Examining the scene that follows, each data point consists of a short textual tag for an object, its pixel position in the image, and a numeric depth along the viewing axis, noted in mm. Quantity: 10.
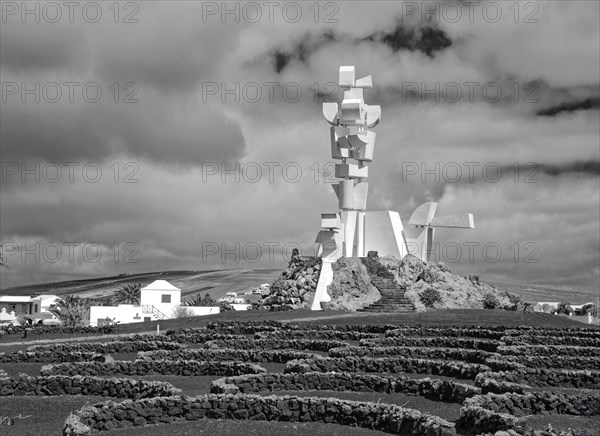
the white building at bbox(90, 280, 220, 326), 74875
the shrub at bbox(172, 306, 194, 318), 80106
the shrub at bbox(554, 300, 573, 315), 83375
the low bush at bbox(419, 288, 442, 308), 59594
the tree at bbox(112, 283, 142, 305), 90812
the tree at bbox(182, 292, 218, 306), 90312
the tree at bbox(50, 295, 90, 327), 64125
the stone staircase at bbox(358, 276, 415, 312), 57881
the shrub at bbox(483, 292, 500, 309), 61750
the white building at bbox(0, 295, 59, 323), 105562
